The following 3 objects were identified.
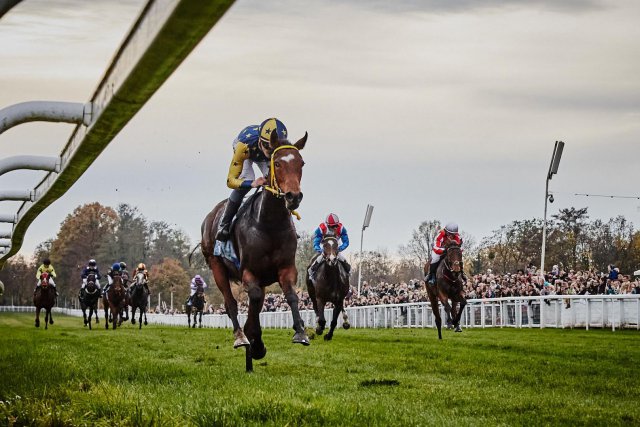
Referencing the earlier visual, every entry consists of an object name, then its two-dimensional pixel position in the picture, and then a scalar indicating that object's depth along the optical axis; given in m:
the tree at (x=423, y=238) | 87.88
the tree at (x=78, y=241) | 116.25
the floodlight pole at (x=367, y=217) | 54.49
